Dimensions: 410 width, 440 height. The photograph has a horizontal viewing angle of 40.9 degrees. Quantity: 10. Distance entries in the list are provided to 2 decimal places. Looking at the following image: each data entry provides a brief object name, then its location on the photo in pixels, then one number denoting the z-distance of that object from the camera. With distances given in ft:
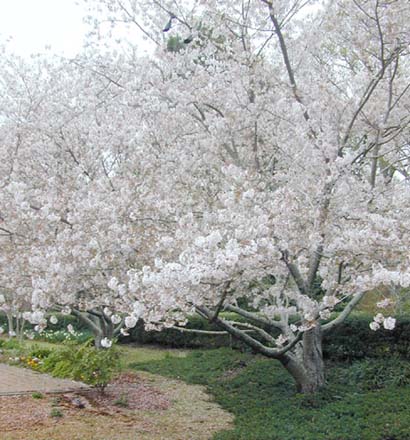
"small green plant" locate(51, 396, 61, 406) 22.16
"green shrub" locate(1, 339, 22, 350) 39.46
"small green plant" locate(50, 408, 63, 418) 20.18
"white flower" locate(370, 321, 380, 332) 15.45
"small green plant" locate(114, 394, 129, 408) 22.93
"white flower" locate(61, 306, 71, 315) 17.59
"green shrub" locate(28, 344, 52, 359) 34.47
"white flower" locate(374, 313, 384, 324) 15.69
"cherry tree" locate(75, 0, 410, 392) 15.71
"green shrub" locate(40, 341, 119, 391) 24.63
